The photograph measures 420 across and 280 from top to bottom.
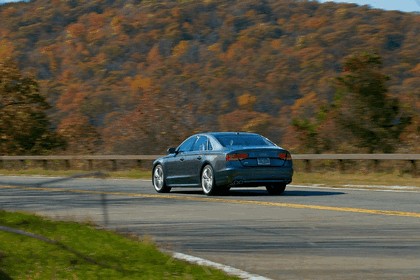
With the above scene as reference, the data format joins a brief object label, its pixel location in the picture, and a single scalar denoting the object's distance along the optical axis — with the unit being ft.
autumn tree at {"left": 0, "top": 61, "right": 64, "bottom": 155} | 186.60
